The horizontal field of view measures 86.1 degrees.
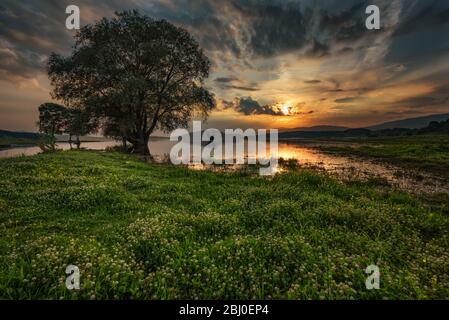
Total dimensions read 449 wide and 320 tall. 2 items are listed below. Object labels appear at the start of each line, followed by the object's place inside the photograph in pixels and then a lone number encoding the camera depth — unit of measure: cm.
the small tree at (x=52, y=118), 3781
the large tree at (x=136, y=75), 3438
